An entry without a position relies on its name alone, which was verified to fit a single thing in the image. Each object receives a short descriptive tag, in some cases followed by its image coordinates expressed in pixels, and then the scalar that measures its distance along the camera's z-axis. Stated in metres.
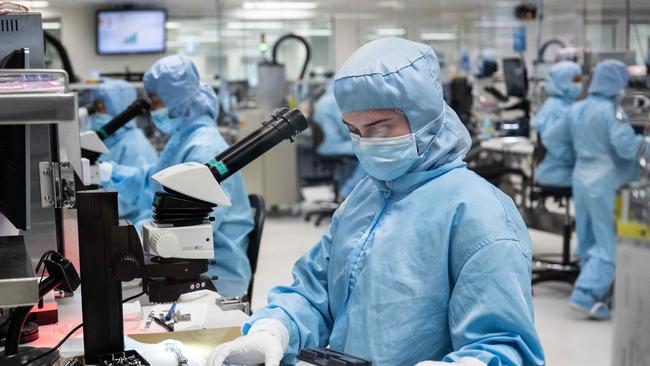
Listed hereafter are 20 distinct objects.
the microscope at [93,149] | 2.70
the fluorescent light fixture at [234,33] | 10.80
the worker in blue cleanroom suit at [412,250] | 1.29
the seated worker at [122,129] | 4.07
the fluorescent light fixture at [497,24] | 6.81
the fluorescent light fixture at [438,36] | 7.62
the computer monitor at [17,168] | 1.49
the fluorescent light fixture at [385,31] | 10.95
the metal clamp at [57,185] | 1.68
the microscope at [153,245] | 1.44
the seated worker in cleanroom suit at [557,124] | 4.72
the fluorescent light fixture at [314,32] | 11.34
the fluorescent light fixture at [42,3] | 6.48
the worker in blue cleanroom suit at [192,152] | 2.63
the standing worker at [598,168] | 4.20
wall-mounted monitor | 8.77
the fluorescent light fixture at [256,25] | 10.66
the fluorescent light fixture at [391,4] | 10.34
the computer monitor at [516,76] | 5.56
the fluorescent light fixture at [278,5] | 9.60
